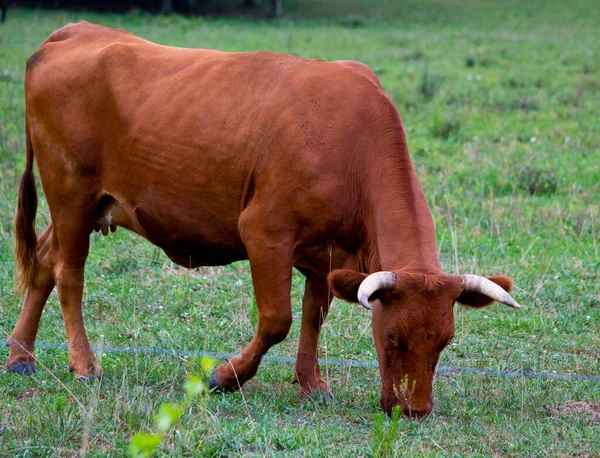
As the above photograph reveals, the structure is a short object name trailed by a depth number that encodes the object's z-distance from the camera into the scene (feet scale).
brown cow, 28.99
